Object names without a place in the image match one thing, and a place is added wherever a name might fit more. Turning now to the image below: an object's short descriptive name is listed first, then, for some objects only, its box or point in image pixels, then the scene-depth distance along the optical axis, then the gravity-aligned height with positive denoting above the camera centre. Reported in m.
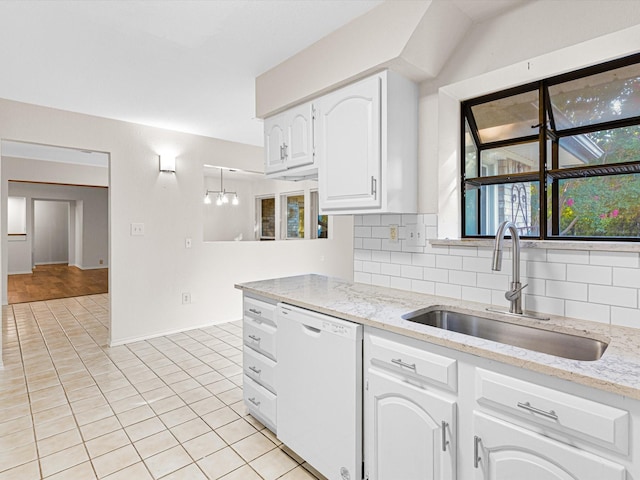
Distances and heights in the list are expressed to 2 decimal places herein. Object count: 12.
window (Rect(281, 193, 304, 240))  5.94 +0.41
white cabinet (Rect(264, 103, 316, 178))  2.35 +0.69
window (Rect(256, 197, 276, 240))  6.08 +0.42
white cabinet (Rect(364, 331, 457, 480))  1.24 -0.67
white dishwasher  1.52 -0.71
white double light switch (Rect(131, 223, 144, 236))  3.78 +0.12
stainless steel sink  1.36 -0.41
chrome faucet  1.56 -0.16
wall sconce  3.95 +0.87
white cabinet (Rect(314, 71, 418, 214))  1.92 +0.54
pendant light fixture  5.38 +0.69
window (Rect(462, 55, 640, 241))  1.65 +0.44
